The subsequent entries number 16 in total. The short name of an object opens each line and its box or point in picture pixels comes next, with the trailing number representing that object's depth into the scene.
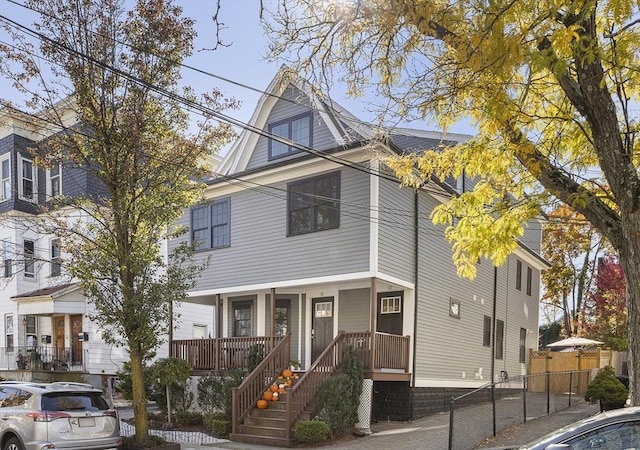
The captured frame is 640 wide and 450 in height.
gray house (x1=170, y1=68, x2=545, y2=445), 13.95
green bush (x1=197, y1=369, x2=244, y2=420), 14.05
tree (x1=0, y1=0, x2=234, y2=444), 10.31
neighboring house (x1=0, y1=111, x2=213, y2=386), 22.69
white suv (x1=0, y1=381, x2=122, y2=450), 8.55
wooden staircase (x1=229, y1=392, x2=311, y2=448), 11.55
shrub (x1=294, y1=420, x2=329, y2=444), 11.09
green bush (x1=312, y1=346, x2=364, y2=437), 11.83
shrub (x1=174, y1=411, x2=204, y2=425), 14.48
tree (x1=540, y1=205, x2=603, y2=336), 30.53
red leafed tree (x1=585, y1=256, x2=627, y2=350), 26.20
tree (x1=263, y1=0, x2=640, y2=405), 6.06
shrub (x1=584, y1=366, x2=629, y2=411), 12.59
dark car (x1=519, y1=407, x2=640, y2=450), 4.23
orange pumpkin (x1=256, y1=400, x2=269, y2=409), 12.66
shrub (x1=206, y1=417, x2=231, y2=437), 12.62
